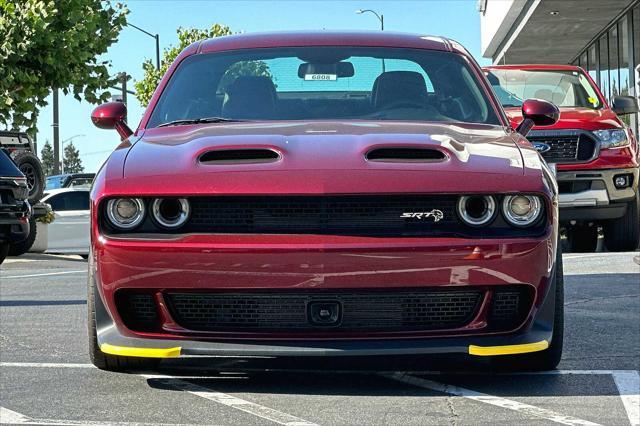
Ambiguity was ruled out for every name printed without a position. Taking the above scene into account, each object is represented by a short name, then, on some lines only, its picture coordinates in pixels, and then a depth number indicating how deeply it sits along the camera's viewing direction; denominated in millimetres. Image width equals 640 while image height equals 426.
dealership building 28234
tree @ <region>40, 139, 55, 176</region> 151988
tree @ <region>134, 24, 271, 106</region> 56500
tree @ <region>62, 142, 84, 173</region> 159675
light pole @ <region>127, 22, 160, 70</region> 47125
